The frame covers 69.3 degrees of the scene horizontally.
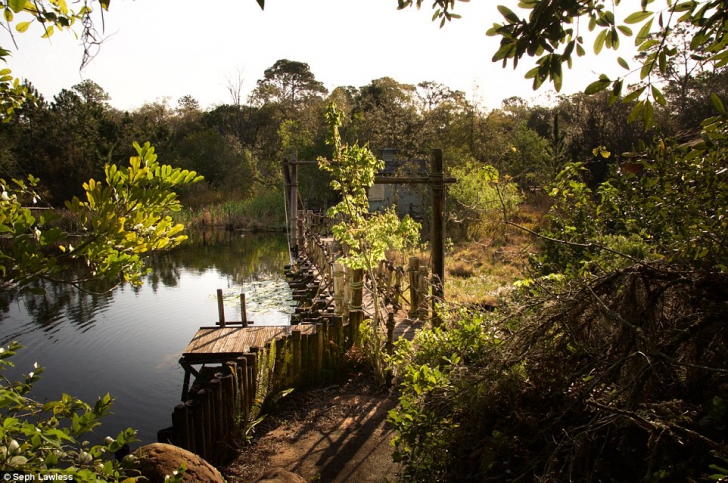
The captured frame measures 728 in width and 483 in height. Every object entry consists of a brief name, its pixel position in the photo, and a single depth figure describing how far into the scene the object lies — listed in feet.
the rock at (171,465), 9.63
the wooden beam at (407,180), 21.92
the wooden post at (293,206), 49.57
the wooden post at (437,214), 21.83
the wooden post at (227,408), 15.10
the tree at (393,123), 89.25
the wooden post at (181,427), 13.06
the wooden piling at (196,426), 13.55
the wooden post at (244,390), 16.06
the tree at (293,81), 173.06
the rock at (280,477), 10.75
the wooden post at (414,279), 26.78
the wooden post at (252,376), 16.62
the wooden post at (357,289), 24.02
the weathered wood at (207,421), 14.01
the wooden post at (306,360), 19.29
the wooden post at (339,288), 26.02
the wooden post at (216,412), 14.53
